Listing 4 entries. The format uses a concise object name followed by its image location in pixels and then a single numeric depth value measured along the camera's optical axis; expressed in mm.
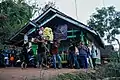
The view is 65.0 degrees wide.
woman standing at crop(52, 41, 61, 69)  4641
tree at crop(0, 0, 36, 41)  7471
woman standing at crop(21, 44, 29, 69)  5143
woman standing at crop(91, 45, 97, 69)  5325
